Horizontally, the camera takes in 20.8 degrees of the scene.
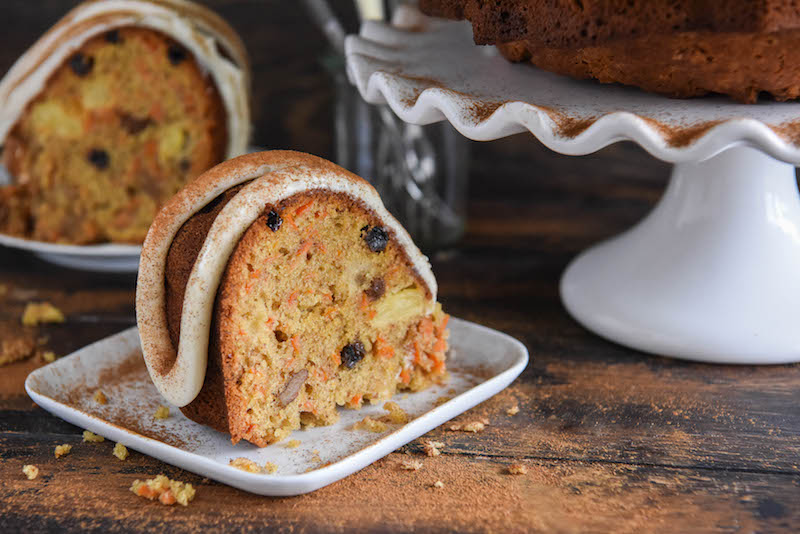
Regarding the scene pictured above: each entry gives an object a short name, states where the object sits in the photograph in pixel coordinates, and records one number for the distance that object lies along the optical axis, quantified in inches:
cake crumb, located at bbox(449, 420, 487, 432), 29.7
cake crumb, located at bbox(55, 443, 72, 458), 29.3
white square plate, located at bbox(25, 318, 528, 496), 28.5
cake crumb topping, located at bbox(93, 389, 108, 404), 30.0
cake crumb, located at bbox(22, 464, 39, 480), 29.0
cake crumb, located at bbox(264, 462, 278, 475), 28.7
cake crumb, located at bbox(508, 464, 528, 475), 29.0
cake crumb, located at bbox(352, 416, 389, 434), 29.5
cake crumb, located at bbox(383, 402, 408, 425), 29.7
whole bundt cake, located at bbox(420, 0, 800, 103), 28.3
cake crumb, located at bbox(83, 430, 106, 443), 29.5
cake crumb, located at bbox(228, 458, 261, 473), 28.6
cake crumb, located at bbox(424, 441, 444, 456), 29.2
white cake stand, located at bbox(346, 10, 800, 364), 29.4
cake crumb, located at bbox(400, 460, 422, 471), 29.0
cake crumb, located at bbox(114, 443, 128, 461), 29.2
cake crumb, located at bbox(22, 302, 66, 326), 32.7
